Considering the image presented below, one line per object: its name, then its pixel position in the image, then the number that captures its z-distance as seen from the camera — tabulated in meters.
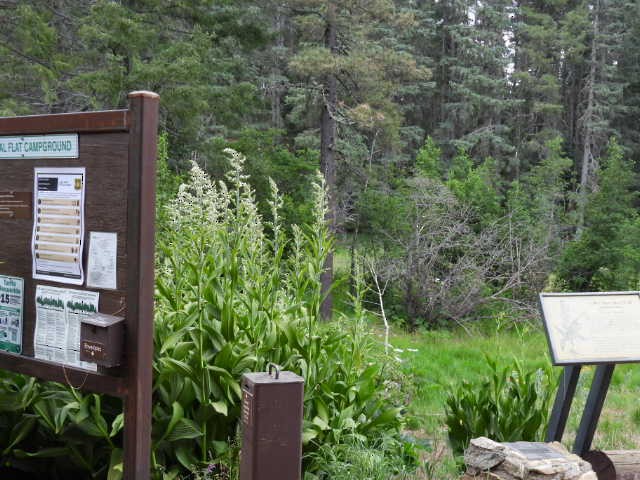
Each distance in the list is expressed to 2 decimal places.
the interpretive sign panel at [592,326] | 4.15
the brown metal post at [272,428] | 3.21
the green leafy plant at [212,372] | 3.87
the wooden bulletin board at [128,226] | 3.11
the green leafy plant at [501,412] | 4.58
